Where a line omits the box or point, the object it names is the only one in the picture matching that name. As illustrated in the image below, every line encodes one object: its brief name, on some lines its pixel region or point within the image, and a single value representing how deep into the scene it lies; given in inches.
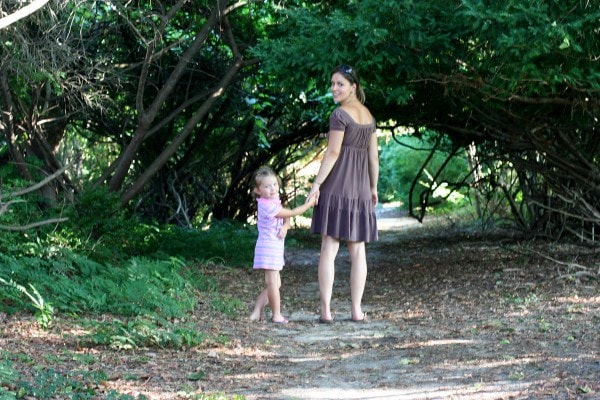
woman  446.9
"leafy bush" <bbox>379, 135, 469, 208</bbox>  1496.5
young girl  447.8
